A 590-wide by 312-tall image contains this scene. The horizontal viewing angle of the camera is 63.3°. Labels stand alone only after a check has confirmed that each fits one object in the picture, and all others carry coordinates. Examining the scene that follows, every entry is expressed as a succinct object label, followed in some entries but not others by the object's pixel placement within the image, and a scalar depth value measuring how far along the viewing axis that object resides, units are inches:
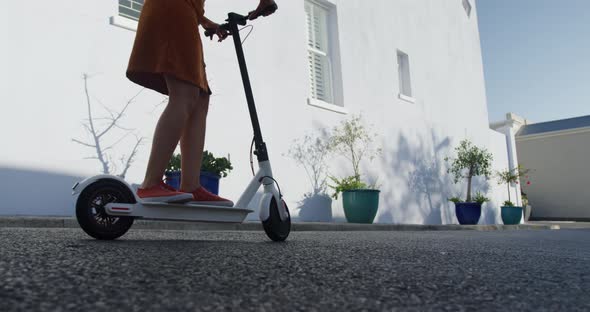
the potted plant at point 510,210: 471.2
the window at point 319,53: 314.7
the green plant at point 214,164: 191.6
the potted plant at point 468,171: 397.4
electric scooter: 74.4
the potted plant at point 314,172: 277.3
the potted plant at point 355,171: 276.2
